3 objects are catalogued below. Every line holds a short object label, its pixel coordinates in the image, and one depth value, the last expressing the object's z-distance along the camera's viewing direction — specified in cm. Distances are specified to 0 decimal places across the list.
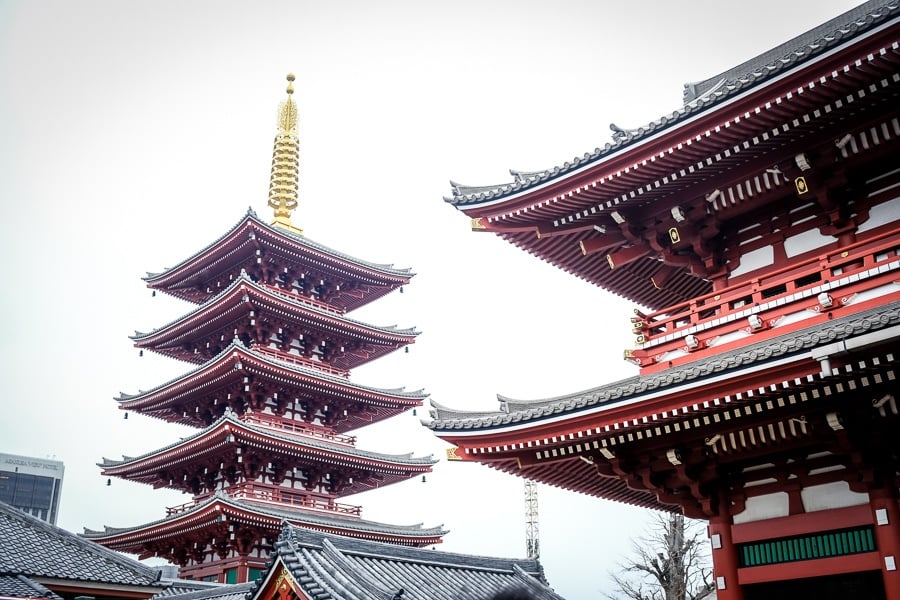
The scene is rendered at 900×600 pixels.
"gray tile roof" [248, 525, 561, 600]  1299
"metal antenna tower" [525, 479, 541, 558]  6147
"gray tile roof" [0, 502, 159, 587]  1817
